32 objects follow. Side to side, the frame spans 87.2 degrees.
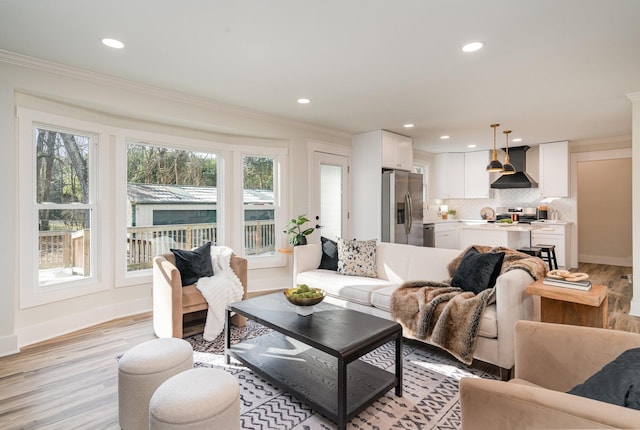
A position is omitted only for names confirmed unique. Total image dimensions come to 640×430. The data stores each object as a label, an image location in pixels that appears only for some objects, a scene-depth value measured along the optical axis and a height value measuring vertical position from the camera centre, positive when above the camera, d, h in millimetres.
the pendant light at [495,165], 5043 +721
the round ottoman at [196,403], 1468 -851
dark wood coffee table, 1959 -1078
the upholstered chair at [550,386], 941 -602
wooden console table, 2217 -676
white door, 5398 +351
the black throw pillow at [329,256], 4129 -509
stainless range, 6957 -20
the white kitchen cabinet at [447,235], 7062 -471
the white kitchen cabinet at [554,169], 6559 +868
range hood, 6934 +780
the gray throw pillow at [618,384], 987 -542
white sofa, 2416 -709
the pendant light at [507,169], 5278 +702
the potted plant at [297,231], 4777 -231
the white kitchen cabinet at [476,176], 7461 +851
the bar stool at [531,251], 4940 -563
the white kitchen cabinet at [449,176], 7762 +889
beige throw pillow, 3846 -513
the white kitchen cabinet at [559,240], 6387 -525
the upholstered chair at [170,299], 2922 -757
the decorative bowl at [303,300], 2422 -618
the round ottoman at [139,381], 1831 -902
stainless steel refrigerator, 5609 +109
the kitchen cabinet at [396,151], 5582 +1111
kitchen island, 5004 -327
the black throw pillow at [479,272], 2797 -498
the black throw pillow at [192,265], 3369 -500
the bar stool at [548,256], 5468 -730
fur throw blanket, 2498 -759
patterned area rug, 1985 -1223
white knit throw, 3189 -743
